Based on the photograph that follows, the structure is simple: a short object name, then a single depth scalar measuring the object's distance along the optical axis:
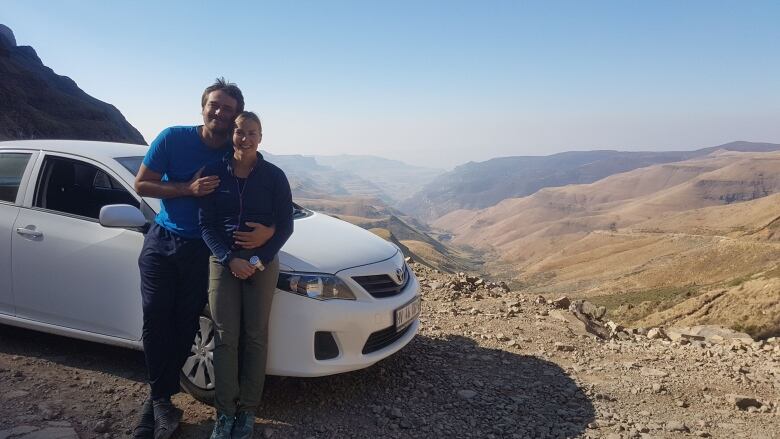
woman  2.89
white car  3.32
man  3.02
